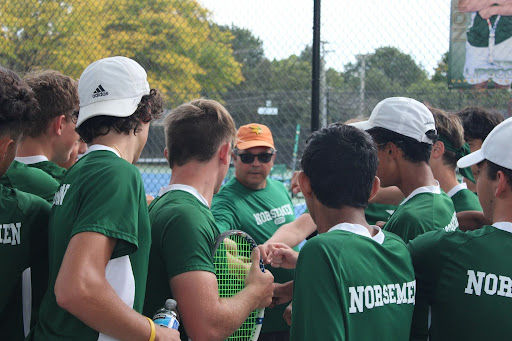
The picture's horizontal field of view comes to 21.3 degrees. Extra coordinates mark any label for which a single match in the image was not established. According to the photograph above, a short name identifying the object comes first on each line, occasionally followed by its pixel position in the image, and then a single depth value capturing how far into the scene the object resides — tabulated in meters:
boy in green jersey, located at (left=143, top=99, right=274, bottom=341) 2.42
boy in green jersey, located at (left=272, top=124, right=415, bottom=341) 2.27
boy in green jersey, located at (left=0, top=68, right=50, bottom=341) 2.45
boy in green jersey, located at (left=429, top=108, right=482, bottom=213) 2.98
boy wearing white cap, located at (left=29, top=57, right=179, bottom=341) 2.28
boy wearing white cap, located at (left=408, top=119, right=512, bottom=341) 2.35
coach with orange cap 3.46
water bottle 2.37
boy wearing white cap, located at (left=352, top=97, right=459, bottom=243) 2.70
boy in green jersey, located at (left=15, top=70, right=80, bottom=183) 2.79
